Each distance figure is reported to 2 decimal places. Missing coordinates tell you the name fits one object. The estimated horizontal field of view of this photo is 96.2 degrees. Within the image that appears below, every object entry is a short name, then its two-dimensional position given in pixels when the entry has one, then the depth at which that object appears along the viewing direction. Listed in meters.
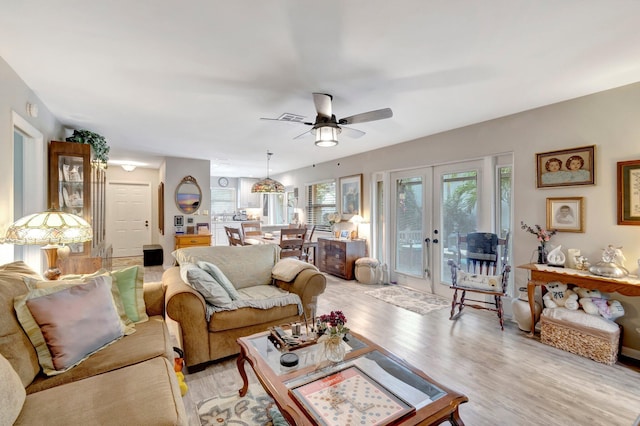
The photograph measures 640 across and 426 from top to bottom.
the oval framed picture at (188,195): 6.29
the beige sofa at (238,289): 2.30
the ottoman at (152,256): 6.48
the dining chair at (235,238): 4.84
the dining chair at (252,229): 5.75
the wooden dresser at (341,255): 5.46
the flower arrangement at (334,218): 6.16
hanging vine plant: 3.95
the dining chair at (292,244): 4.39
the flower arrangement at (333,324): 1.69
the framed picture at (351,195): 5.77
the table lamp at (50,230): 2.07
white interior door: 7.44
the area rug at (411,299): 3.90
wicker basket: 2.48
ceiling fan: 2.70
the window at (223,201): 9.84
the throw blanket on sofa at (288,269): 3.07
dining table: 4.95
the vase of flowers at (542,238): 3.13
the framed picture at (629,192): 2.60
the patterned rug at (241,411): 1.78
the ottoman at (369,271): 5.13
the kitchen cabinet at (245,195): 9.86
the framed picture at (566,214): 2.95
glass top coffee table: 1.26
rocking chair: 3.31
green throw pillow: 2.12
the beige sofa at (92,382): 1.18
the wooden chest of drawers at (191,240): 6.07
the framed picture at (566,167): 2.89
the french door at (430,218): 4.13
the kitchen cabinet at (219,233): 8.09
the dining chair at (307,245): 4.87
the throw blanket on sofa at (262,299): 2.49
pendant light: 5.82
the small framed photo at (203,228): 6.41
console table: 2.39
